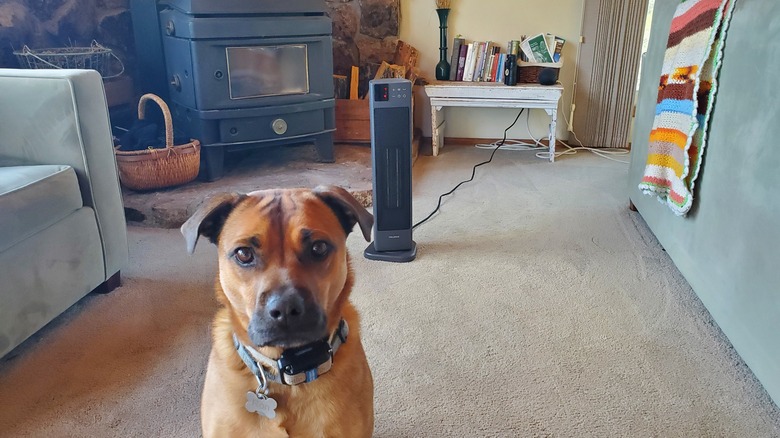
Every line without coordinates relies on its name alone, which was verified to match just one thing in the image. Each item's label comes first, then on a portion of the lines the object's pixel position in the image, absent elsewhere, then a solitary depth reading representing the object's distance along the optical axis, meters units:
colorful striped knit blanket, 1.77
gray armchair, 1.55
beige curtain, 3.63
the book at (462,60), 3.78
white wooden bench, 3.53
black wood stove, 2.72
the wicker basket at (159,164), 2.58
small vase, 3.72
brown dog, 0.95
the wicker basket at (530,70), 3.68
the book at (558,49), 3.70
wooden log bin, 3.56
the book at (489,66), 3.75
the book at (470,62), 3.75
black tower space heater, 2.14
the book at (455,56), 3.77
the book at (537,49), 3.70
